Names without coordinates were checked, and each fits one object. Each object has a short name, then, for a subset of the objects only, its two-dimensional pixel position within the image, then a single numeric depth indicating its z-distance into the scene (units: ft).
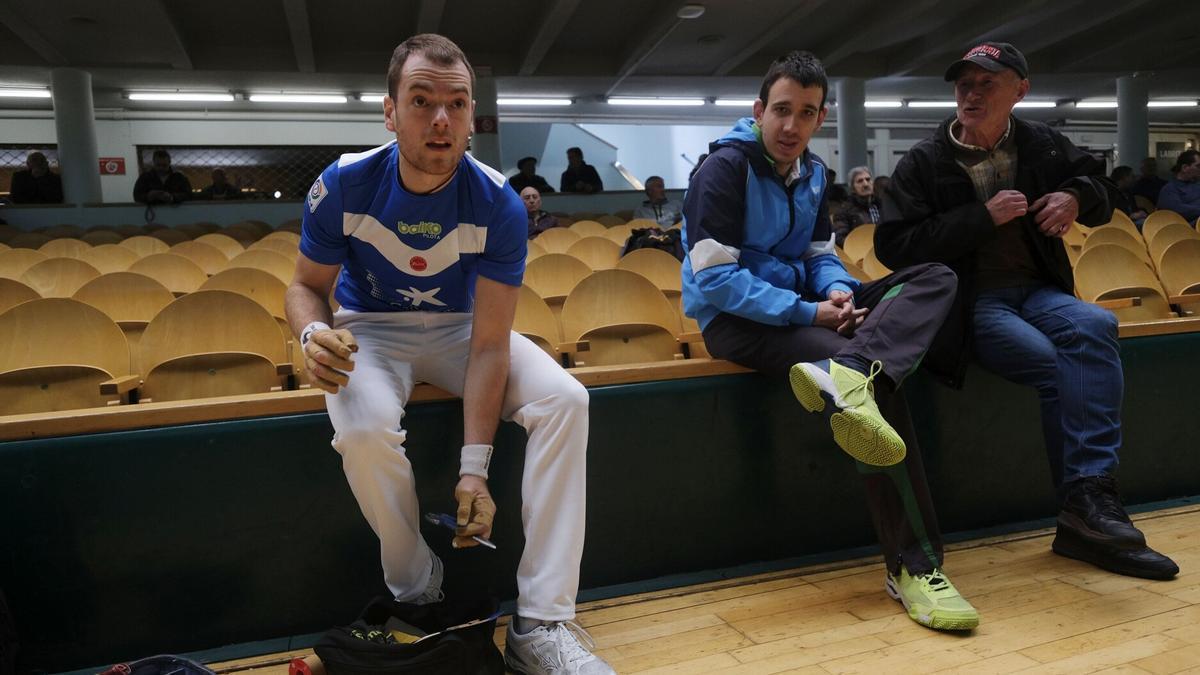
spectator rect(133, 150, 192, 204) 21.71
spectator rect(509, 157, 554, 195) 22.97
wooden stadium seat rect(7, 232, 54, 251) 14.67
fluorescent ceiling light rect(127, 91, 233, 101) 30.68
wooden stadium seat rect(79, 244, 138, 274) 11.13
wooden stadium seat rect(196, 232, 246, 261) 13.18
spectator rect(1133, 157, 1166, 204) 21.16
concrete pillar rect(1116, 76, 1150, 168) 34.63
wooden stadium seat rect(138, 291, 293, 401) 6.33
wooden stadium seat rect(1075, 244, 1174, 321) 8.69
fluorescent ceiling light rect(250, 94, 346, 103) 31.96
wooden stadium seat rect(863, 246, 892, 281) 10.61
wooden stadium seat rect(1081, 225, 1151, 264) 10.70
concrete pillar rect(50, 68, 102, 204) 25.13
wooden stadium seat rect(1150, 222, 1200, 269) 10.94
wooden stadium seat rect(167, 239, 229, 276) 11.34
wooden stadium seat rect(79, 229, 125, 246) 15.23
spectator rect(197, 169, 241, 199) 23.32
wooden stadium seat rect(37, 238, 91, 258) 12.89
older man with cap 5.38
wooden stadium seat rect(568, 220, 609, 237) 15.23
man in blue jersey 4.31
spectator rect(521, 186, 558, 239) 15.34
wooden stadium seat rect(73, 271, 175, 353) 8.23
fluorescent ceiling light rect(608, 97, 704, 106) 35.17
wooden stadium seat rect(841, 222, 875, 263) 12.23
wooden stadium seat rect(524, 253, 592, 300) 9.89
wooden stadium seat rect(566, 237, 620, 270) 12.16
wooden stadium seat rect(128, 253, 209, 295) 9.95
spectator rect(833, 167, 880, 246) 15.43
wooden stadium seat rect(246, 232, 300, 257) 12.14
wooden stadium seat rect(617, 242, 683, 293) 9.75
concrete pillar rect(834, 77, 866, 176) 31.73
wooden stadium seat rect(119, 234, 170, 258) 13.55
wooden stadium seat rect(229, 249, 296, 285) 9.94
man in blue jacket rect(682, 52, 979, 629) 4.80
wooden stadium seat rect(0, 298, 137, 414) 6.20
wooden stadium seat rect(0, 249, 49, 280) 10.32
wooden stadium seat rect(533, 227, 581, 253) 13.16
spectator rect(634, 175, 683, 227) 21.13
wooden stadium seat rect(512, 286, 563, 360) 7.49
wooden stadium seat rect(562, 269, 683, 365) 7.59
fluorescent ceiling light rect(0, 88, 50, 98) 29.22
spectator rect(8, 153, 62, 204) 22.43
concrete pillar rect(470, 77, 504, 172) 27.86
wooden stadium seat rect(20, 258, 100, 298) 9.79
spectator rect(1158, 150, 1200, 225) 17.76
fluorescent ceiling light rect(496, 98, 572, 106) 33.88
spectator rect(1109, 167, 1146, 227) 17.64
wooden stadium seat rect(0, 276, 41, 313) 7.87
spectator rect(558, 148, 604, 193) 25.58
